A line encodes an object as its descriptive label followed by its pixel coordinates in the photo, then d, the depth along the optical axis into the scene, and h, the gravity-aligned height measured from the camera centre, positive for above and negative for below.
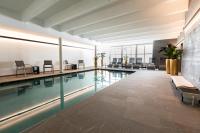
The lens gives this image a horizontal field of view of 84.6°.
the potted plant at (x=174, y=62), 4.58 -0.01
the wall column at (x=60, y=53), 7.71 +0.65
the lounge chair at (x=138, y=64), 10.33 -0.21
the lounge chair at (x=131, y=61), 11.61 +0.10
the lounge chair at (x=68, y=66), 9.56 -0.34
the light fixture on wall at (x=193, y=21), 2.51 +1.08
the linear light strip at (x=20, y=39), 5.93 +1.41
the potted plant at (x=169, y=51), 4.79 +0.49
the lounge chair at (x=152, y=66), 9.47 -0.36
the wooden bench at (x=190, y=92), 1.88 -0.55
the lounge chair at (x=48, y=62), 7.61 +0.02
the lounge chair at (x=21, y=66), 6.09 -0.23
